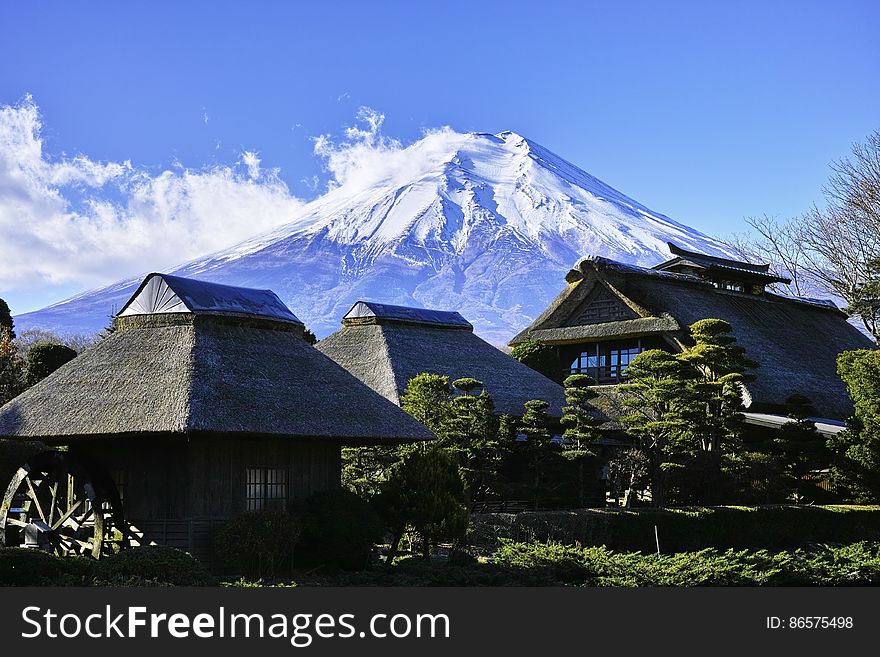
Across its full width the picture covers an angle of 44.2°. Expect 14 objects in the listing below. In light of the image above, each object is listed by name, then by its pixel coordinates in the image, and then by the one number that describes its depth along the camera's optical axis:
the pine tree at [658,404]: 30.47
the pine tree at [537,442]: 31.05
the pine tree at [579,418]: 31.05
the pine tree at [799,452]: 31.88
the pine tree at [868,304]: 39.41
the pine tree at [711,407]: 30.64
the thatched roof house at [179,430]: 20.28
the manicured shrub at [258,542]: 19.45
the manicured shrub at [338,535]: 20.39
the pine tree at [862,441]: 30.92
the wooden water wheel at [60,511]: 20.56
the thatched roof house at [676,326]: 39.97
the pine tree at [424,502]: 21.77
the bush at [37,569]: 13.78
